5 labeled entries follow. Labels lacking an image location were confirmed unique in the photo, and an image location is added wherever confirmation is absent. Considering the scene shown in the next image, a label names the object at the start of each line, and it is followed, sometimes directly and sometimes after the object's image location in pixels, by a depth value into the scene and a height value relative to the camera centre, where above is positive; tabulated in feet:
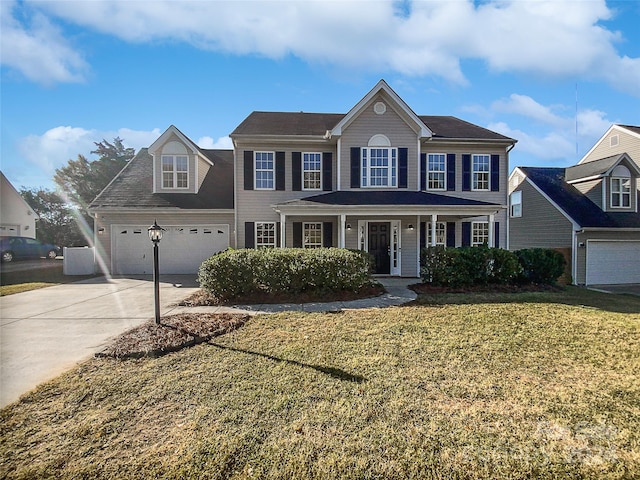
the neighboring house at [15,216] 69.00 +5.96
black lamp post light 19.88 -0.70
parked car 62.75 -1.63
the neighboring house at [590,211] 47.19 +4.80
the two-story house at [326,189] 42.29 +7.23
